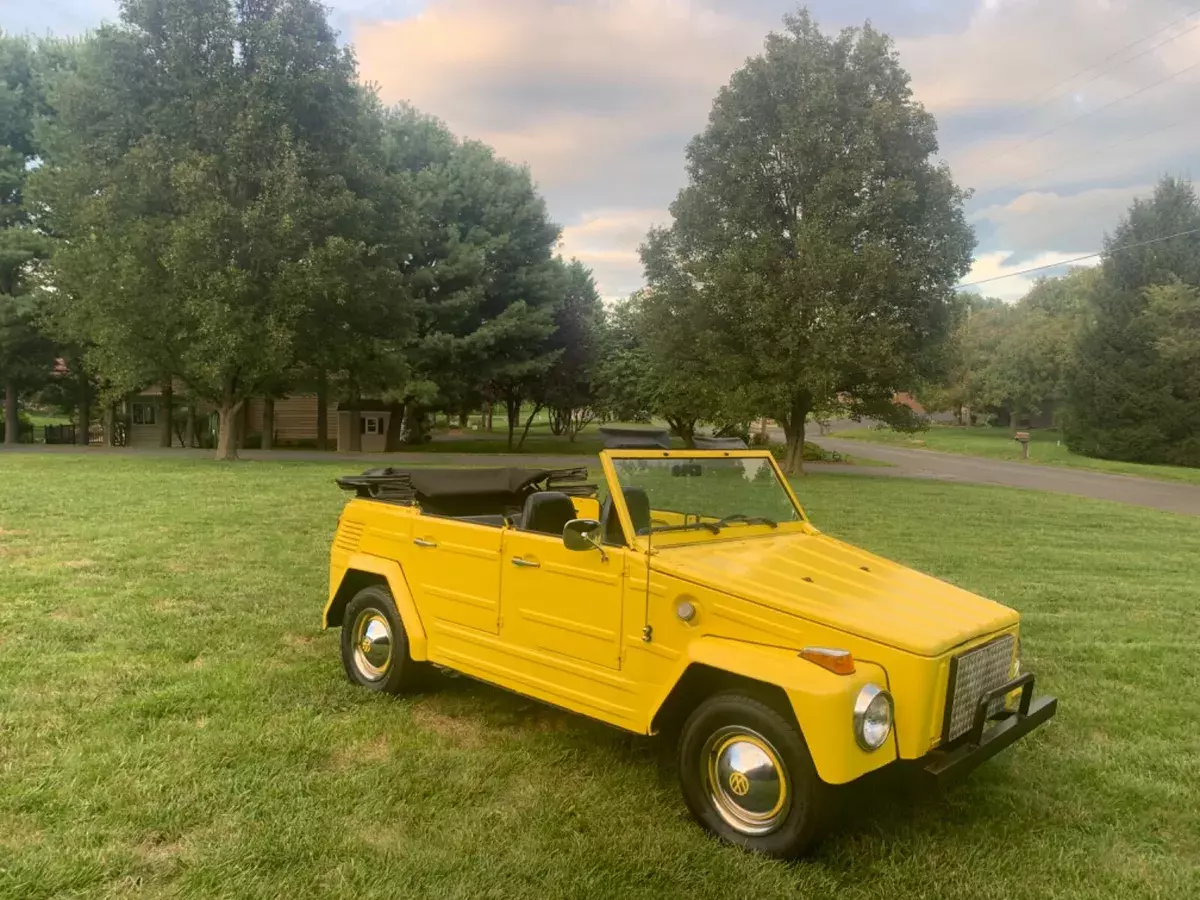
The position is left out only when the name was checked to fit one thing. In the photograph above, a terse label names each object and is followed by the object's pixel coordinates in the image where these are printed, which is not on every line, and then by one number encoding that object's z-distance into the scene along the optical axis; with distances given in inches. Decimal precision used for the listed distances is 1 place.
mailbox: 1413.6
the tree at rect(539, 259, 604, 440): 1503.4
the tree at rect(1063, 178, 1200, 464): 1497.3
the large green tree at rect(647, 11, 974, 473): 866.1
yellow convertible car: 138.2
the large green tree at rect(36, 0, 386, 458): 844.0
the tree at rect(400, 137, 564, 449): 1238.9
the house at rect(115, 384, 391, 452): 1409.9
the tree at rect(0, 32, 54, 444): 1173.7
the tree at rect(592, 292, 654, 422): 1525.6
